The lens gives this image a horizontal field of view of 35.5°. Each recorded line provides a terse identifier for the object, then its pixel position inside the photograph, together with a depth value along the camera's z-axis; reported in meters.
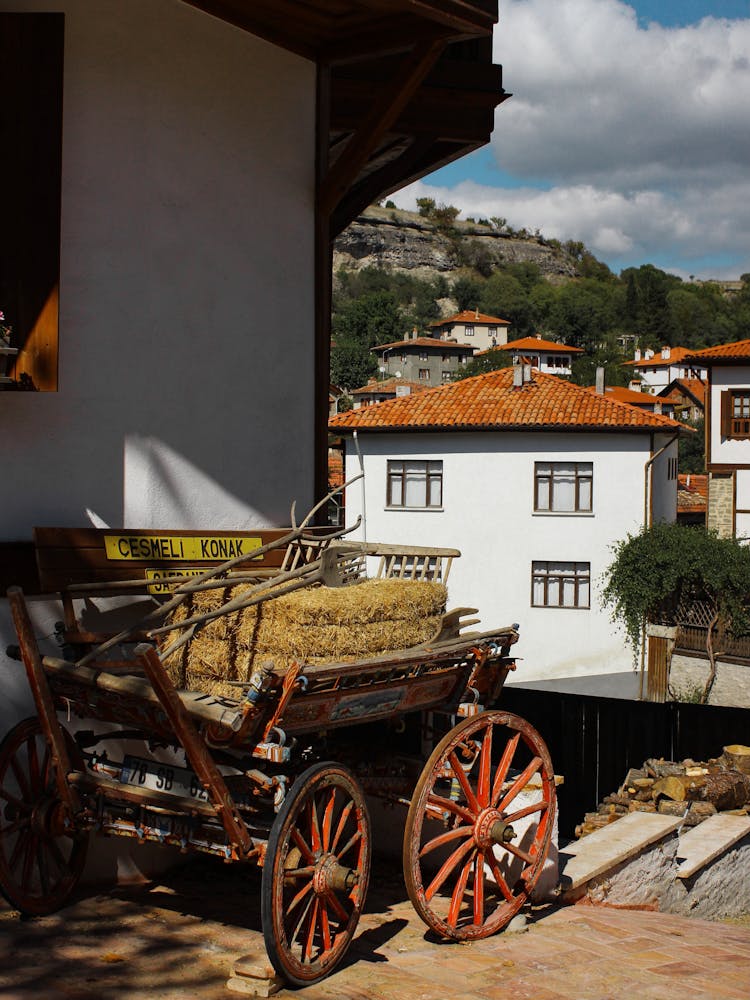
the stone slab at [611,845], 7.84
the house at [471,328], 137.00
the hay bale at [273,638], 5.69
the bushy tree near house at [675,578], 31.39
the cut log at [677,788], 13.84
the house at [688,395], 91.94
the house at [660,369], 114.25
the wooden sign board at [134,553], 6.41
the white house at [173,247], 6.46
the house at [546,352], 102.69
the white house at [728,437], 38.78
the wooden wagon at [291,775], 5.11
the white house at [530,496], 34.25
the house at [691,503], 48.84
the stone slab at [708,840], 10.04
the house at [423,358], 103.75
